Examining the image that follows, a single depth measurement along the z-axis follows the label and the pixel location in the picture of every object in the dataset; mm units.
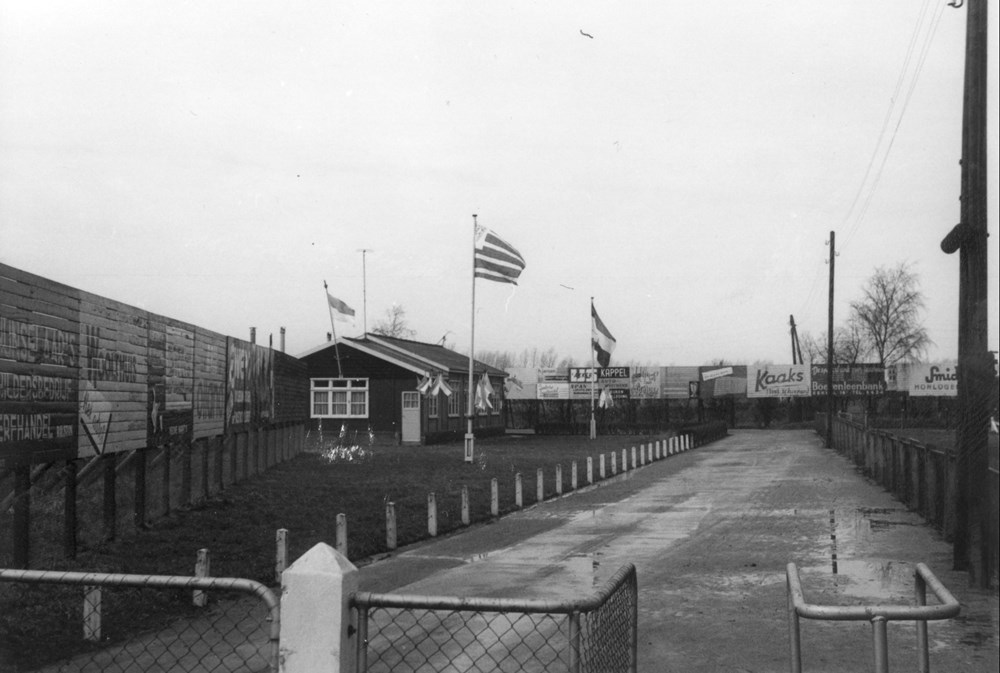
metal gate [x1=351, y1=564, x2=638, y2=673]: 3902
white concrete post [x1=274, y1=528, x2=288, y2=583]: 11289
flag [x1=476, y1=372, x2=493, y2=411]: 43138
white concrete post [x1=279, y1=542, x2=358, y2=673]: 3885
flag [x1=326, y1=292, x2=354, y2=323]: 38281
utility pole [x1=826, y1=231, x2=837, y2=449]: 47719
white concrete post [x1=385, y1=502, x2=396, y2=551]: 15195
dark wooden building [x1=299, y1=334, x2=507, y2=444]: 45219
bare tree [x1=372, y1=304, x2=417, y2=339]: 98938
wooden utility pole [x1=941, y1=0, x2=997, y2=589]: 11117
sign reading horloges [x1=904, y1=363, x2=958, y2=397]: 71438
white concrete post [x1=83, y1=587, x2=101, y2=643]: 8656
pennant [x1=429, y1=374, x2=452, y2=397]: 41594
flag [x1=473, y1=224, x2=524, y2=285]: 32812
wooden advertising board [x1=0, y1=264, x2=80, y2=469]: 10398
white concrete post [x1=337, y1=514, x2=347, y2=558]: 13109
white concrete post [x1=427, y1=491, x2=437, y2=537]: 16777
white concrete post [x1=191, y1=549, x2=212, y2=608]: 9883
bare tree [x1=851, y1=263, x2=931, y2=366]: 81875
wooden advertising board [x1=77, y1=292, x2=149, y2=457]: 12516
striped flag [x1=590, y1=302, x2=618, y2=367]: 46750
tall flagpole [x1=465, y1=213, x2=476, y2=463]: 32312
